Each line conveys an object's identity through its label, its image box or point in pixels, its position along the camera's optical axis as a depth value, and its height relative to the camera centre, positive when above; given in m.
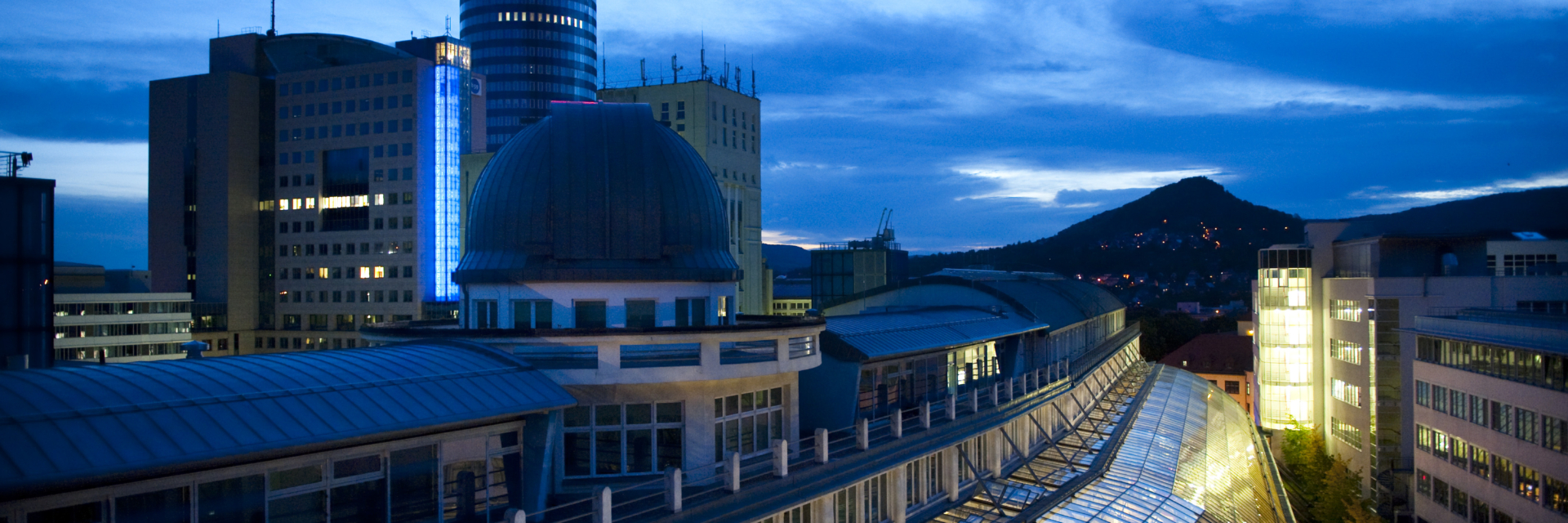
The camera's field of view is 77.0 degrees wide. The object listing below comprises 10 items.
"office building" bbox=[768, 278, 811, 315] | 139.38 -4.27
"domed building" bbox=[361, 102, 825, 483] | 23.77 -0.82
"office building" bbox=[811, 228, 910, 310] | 92.12 -0.13
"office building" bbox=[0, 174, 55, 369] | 29.23 +0.15
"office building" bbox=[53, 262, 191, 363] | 98.62 -4.72
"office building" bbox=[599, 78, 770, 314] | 112.62 +15.26
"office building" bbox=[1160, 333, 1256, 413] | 106.81 -10.53
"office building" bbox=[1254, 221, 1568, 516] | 57.19 -3.00
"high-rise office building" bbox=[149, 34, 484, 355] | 106.00 +9.49
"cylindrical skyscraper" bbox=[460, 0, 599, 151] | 162.25 +35.57
